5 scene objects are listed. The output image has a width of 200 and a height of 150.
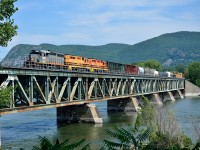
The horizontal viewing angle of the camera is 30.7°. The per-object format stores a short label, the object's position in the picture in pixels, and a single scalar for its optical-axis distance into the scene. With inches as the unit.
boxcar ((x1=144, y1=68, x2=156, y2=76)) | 5009.4
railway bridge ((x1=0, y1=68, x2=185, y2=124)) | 1713.8
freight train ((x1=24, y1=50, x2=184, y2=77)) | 2138.3
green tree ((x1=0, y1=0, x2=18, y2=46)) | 756.7
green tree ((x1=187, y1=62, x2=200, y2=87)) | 7494.1
